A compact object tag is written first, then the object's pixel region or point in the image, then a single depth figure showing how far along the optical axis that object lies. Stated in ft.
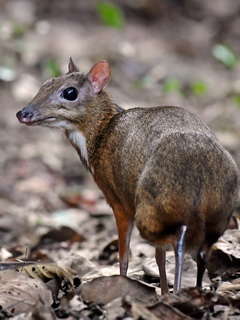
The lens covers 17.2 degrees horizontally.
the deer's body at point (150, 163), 18.79
